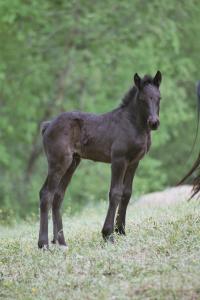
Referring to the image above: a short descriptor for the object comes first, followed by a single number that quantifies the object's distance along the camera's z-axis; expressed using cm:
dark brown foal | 1825
